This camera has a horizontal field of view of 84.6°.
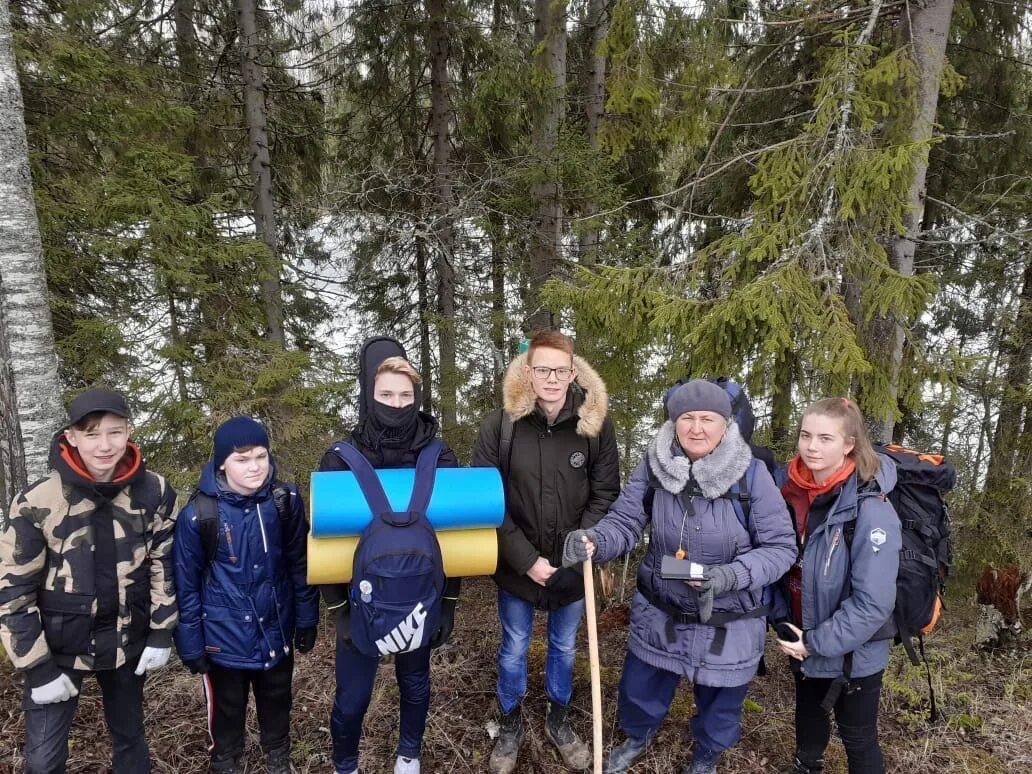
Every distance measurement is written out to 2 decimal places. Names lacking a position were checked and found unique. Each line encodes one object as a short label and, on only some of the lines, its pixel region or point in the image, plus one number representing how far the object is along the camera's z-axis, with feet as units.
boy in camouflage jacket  8.43
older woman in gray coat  9.32
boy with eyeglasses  10.57
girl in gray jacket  8.96
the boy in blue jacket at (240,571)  9.19
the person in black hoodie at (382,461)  9.61
